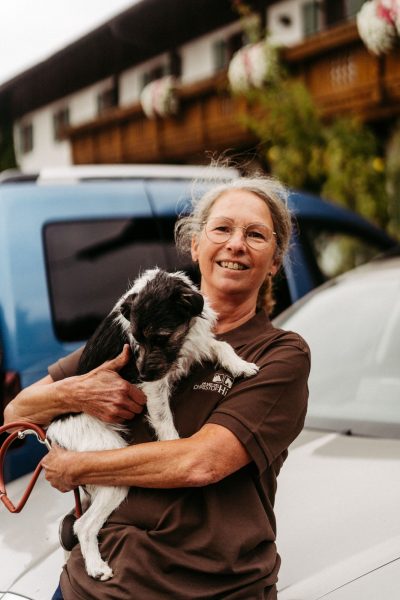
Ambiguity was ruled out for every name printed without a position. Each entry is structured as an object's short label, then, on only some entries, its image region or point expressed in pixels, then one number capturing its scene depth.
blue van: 4.41
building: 13.92
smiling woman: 2.07
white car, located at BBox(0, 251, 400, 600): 2.32
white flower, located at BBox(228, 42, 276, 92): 13.76
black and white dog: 2.21
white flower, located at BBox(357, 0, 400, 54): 10.66
